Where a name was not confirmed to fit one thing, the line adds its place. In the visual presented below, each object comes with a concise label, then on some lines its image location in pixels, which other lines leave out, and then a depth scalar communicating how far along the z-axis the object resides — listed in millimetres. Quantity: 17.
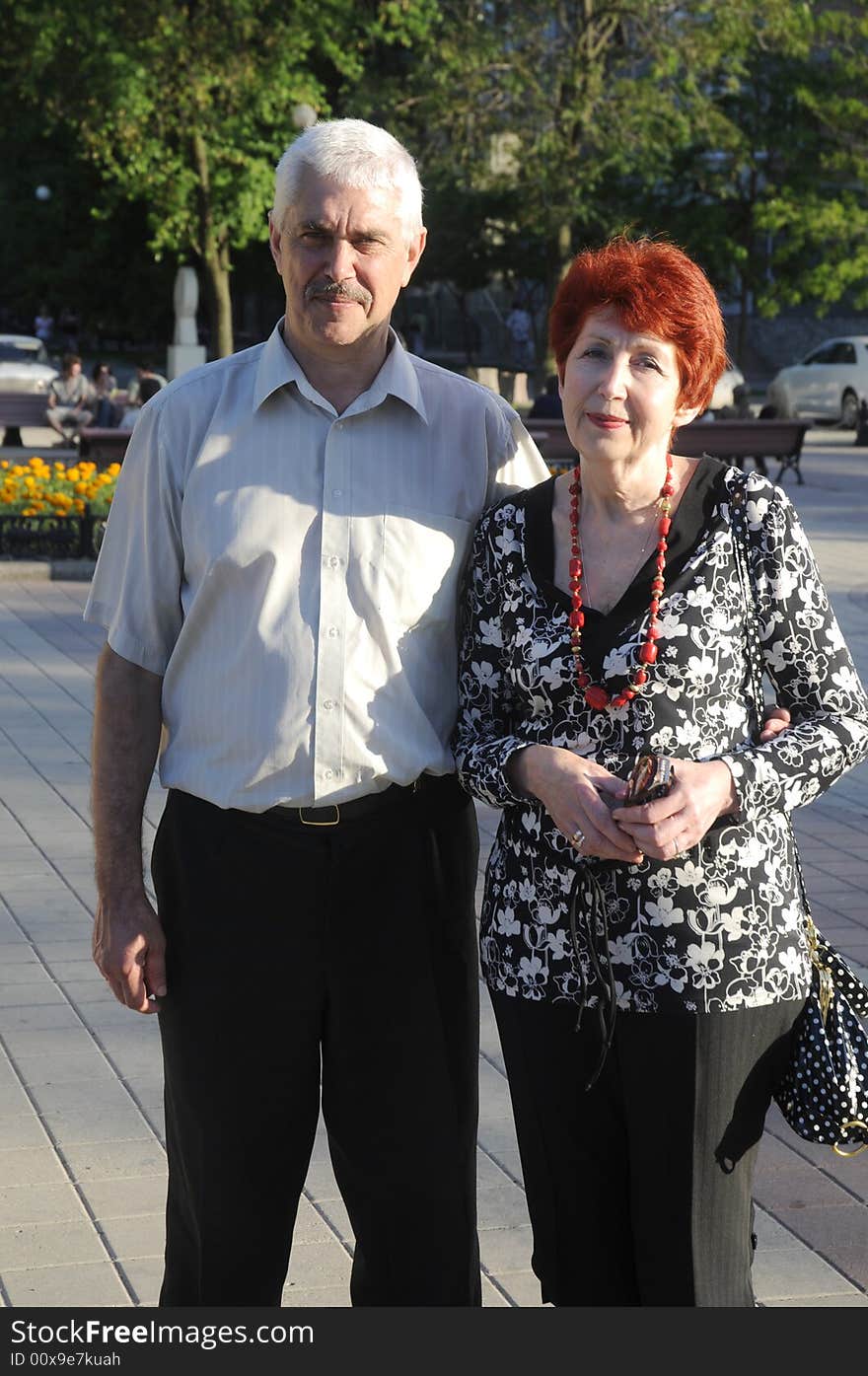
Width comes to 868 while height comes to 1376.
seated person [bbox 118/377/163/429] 21250
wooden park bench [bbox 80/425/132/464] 16984
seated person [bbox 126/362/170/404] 25775
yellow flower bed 14188
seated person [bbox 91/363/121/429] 23641
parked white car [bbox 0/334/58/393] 34531
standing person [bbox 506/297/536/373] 42500
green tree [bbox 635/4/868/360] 36062
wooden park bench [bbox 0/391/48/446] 21781
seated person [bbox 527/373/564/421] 18703
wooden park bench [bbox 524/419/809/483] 18750
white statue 30328
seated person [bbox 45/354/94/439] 24859
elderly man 2824
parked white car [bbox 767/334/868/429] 31547
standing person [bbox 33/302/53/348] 56819
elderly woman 2660
